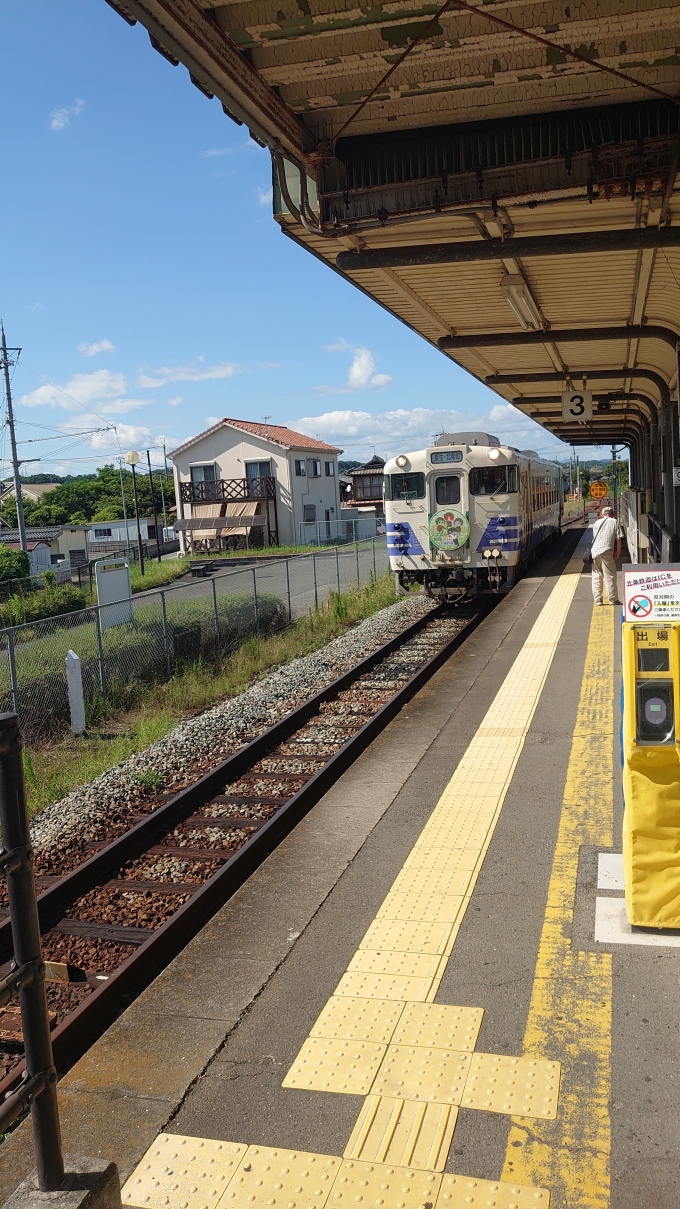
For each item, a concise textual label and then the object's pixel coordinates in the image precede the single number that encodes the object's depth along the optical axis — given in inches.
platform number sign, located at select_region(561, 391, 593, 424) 738.2
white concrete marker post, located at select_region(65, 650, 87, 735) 437.7
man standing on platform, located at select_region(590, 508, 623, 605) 545.3
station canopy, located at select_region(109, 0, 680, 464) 205.2
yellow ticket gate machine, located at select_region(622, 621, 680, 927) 161.9
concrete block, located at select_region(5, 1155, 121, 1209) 99.1
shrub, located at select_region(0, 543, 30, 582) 1298.0
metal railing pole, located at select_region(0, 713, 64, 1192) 94.3
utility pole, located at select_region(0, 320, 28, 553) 1397.6
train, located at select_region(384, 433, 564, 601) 693.3
